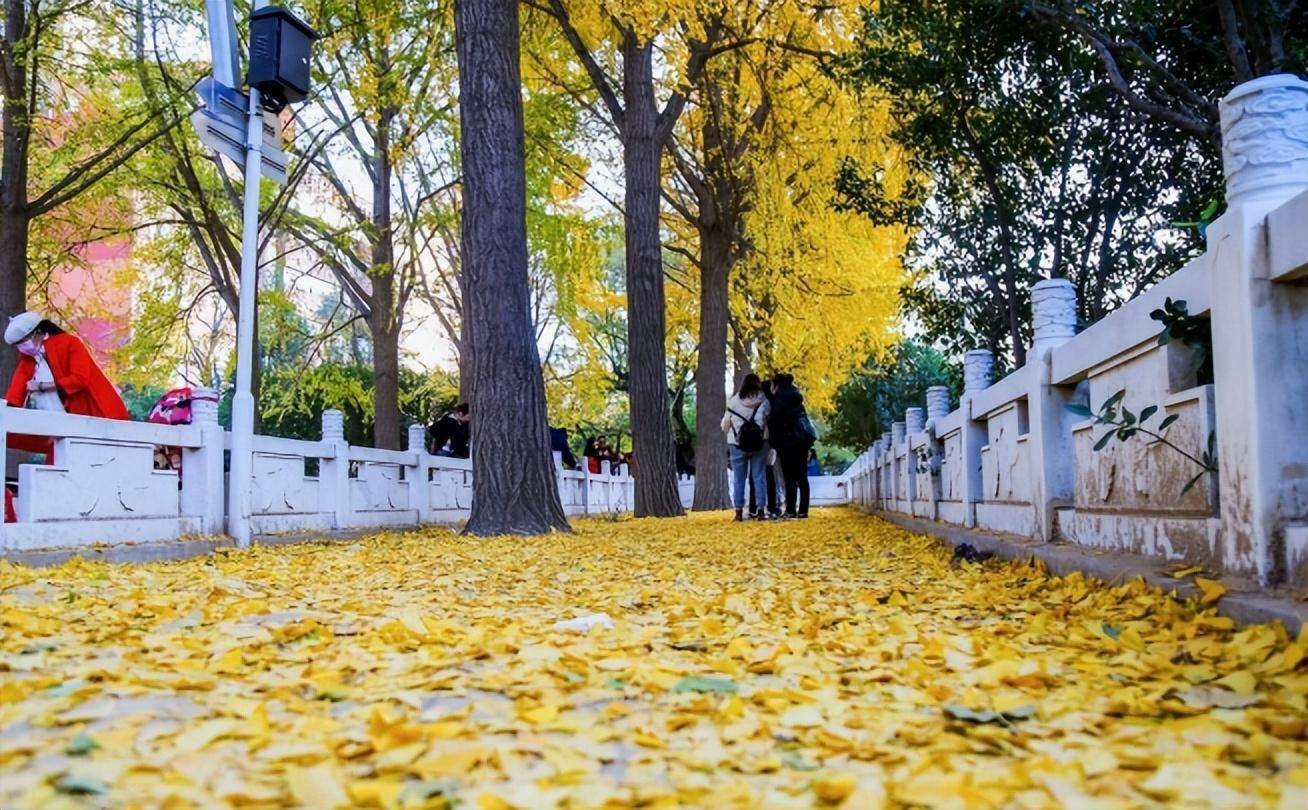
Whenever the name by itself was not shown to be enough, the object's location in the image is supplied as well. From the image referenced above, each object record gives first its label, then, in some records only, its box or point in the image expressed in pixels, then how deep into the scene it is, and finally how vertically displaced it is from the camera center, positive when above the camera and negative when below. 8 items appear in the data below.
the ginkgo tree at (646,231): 14.28 +3.36
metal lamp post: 7.75 +2.72
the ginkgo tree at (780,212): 13.62 +4.02
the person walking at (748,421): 12.27 +0.70
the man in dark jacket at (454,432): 14.08 +0.72
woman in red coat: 7.54 +0.84
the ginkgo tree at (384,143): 13.55 +5.03
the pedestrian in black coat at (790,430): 12.26 +0.59
